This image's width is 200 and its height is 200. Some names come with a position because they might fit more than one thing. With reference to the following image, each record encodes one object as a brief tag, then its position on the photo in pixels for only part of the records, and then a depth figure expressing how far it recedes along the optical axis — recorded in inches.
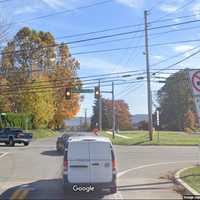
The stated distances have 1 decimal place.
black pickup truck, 971.7
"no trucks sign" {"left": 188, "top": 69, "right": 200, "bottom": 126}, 362.0
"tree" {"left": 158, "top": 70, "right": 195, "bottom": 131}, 2441.0
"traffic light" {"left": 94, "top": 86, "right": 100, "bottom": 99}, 1077.7
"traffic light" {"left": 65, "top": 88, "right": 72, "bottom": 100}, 1009.7
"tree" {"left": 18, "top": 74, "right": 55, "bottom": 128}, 1424.4
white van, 304.8
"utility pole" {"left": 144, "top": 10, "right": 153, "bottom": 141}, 1019.0
